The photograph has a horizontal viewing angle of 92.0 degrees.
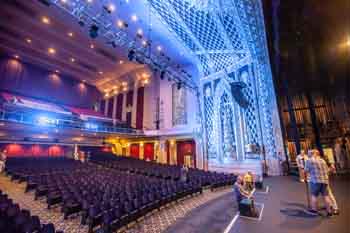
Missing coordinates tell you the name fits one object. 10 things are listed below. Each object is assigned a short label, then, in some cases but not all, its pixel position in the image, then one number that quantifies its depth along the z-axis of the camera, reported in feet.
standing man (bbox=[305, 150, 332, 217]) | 12.32
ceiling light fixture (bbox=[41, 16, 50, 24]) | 37.78
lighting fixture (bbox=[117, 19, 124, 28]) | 38.79
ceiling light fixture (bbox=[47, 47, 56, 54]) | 48.88
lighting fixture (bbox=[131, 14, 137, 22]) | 38.31
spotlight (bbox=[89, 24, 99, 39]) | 23.90
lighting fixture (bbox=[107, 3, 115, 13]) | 34.83
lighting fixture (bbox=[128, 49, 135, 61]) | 30.13
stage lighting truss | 24.01
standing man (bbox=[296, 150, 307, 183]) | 23.50
